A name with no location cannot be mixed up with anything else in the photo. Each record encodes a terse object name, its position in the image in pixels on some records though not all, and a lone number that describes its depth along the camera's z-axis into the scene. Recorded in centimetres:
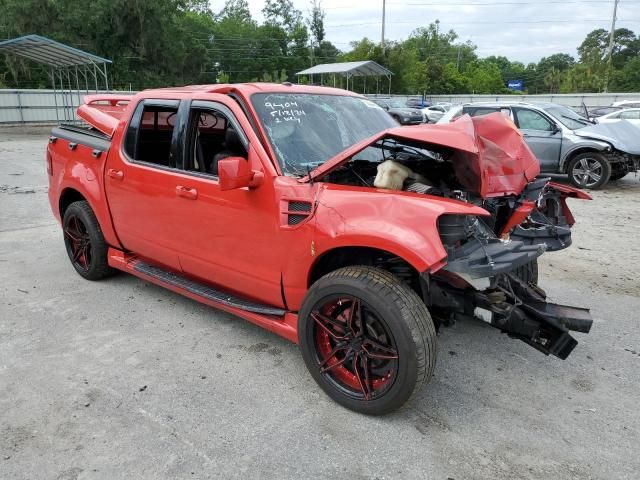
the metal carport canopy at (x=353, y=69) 3110
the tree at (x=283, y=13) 7931
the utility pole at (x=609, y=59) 5388
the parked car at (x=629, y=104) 2181
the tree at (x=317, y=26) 6994
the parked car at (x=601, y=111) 1938
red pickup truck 272
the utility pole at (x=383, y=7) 5381
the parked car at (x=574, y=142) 1017
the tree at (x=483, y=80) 7248
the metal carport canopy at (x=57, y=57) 1891
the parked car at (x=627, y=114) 1609
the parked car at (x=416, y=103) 3572
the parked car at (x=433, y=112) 2600
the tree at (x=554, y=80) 7419
